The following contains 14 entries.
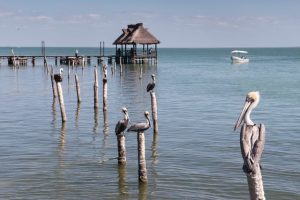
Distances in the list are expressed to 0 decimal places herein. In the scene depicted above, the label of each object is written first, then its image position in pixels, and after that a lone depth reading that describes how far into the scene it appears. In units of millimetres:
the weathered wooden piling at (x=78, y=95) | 31562
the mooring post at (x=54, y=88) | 33800
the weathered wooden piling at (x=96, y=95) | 28550
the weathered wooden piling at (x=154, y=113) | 21609
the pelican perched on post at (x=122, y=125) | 14594
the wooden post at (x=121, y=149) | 15469
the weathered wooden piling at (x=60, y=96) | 24578
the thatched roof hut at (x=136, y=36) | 73000
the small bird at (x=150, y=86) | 23609
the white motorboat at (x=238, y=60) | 103288
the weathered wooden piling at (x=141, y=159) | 13555
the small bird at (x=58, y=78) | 24562
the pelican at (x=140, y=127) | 13703
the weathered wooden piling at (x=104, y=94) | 27361
